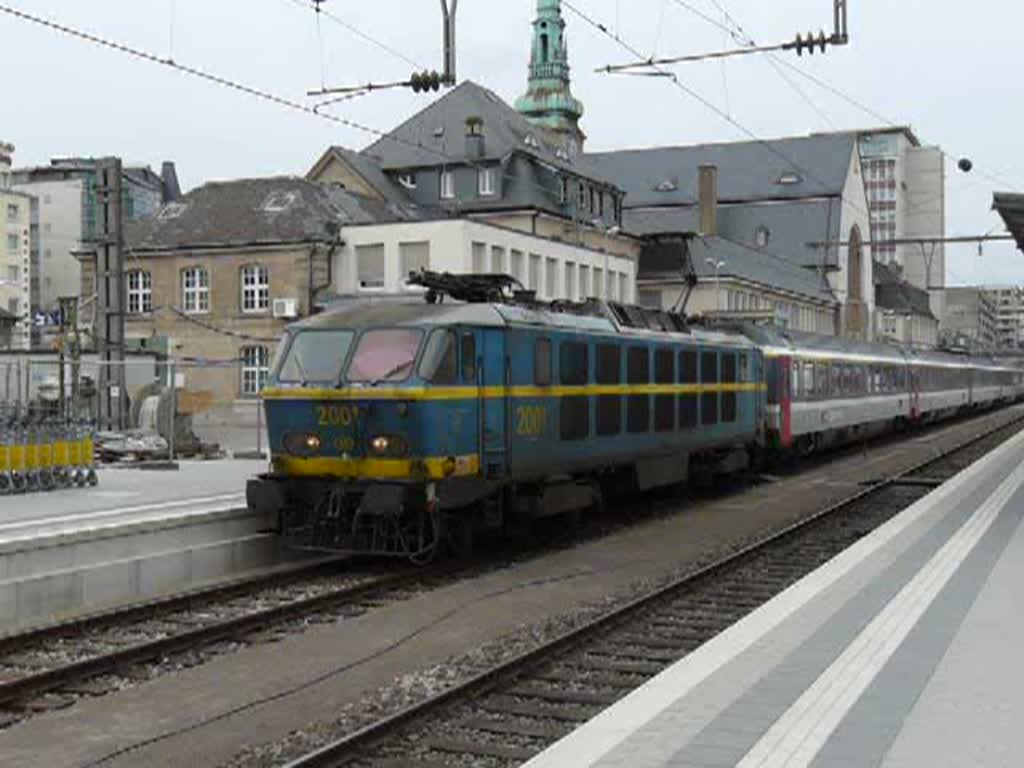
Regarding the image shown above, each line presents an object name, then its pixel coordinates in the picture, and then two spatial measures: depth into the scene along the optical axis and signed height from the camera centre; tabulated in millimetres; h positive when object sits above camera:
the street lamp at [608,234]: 59438 +6888
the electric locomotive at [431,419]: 14250 -384
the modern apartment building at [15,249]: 86188 +9040
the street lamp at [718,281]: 71562 +5331
